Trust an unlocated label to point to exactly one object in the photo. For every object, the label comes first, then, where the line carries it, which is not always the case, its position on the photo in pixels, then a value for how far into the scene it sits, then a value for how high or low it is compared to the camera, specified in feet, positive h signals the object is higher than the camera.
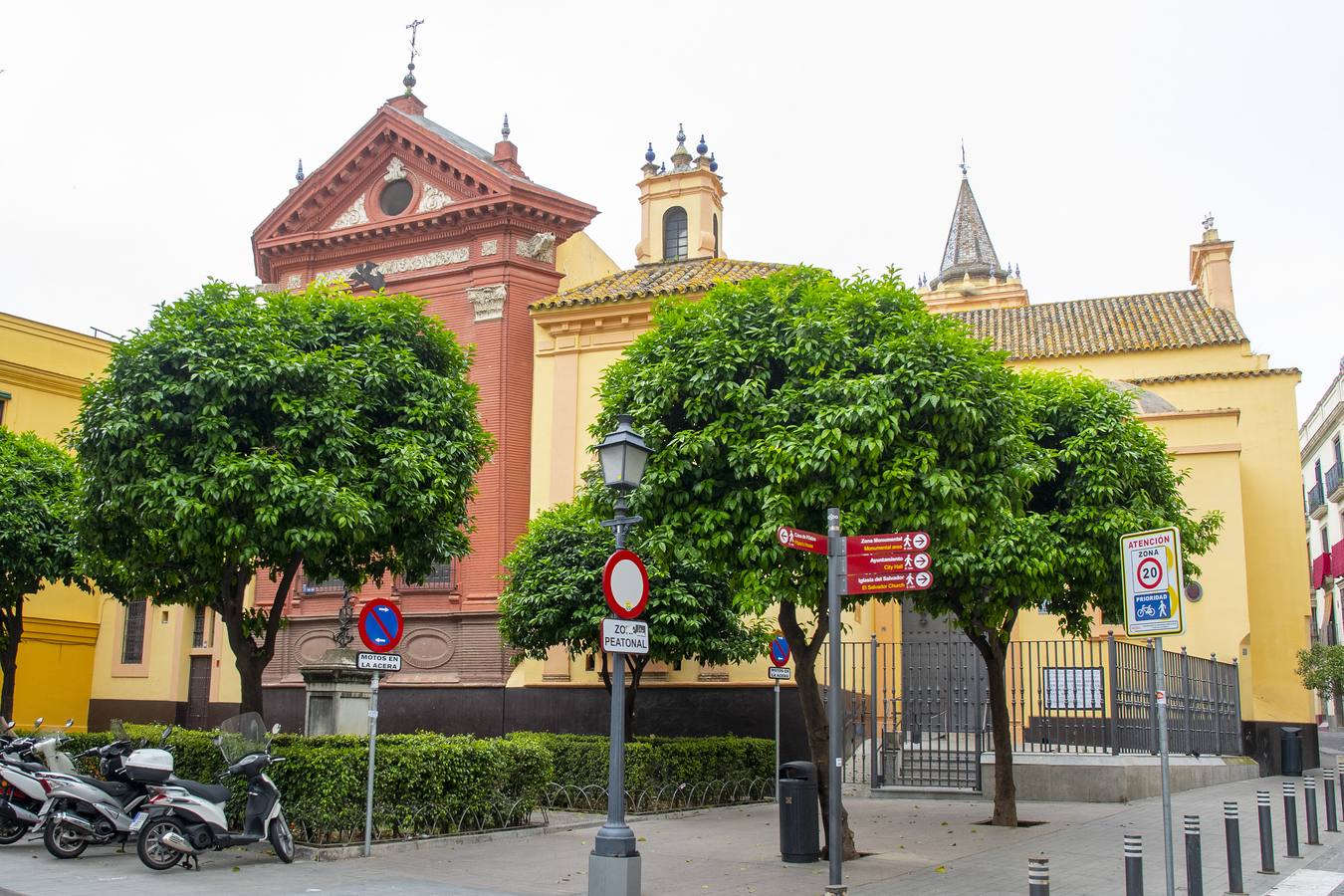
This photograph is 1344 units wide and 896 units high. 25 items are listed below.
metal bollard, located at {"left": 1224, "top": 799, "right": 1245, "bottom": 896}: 33.86 -5.32
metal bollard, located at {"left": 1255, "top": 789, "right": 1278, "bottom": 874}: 38.17 -5.45
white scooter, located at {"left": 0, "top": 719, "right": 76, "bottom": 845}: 42.45 -4.86
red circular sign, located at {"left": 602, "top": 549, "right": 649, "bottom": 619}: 34.47 +2.01
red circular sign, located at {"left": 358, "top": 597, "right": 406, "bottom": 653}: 41.91 +0.85
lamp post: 33.04 -3.11
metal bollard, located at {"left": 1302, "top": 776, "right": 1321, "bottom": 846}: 45.03 -6.02
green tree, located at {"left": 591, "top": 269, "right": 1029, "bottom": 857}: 38.75 +7.54
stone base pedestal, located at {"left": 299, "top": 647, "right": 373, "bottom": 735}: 53.72 -2.12
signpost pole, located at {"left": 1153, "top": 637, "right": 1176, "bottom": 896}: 25.90 -3.36
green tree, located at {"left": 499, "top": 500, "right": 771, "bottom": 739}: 63.59 +2.57
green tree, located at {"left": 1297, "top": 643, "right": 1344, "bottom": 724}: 95.21 -0.75
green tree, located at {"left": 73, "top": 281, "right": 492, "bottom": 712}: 46.37 +8.07
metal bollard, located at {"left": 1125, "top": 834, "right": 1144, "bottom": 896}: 27.27 -4.75
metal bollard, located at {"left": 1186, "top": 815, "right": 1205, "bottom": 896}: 30.71 -5.28
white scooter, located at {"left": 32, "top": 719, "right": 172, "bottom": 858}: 40.47 -5.72
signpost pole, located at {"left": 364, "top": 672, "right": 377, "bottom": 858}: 41.73 -5.22
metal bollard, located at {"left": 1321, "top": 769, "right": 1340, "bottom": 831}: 48.12 -5.91
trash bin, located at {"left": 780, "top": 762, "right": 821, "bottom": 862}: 41.68 -5.57
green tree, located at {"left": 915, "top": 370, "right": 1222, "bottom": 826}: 50.08 +5.79
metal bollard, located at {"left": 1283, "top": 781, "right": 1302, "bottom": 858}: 40.11 -5.48
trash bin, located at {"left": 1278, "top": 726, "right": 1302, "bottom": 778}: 80.33 -6.02
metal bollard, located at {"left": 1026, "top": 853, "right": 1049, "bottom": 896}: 24.30 -4.47
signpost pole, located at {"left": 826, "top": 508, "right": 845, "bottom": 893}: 31.24 -0.99
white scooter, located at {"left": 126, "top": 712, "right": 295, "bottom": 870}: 38.70 -5.55
